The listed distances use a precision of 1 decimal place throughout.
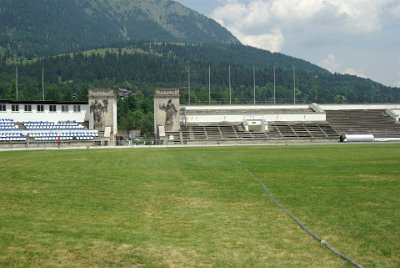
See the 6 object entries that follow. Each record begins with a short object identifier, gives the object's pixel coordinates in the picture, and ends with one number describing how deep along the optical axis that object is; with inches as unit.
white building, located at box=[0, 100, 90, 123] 3319.4
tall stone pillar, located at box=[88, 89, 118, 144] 3353.8
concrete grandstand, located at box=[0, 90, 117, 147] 3021.7
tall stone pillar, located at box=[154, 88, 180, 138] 3440.0
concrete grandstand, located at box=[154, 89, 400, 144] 3206.2
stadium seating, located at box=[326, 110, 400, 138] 3440.0
